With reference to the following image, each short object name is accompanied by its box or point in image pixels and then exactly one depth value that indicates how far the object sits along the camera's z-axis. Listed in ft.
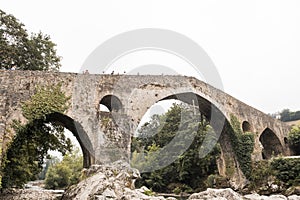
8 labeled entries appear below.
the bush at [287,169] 47.67
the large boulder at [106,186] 24.58
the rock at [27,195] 36.76
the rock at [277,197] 29.58
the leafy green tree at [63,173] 109.40
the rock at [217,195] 27.36
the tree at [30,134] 36.63
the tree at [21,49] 51.65
